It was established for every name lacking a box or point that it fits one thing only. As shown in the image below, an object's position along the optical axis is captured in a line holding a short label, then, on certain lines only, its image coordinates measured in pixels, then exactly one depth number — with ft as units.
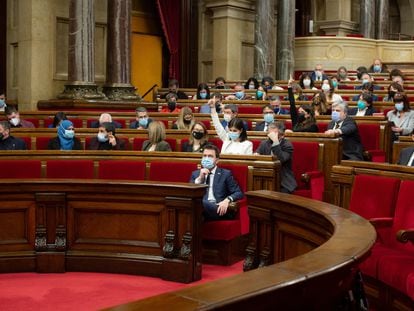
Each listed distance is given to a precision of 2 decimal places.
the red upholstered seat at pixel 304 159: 22.63
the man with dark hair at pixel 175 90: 43.02
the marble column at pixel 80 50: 37.58
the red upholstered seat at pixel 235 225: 18.43
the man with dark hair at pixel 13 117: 28.17
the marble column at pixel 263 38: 52.16
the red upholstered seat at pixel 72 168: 19.94
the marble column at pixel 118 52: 39.34
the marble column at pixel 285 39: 55.06
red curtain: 55.72
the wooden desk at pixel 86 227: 16.97
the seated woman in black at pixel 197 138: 21.91
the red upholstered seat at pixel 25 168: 19.67
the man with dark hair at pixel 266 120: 26.58
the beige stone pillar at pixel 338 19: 69.46
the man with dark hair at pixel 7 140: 22.74
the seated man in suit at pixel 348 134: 23.66
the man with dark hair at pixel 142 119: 28.30
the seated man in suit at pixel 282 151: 20.42
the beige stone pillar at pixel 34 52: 40.91
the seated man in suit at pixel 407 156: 18.07
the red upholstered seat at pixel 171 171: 19.69
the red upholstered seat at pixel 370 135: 25.75
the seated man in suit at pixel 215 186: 18.28
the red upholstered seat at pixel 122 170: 20.01
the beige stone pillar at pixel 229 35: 55.47
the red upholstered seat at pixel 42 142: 25.16
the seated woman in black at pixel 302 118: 24.47
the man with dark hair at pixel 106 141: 23.73
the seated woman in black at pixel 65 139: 23.48
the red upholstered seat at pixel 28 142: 25.04
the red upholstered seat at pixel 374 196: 14.93
